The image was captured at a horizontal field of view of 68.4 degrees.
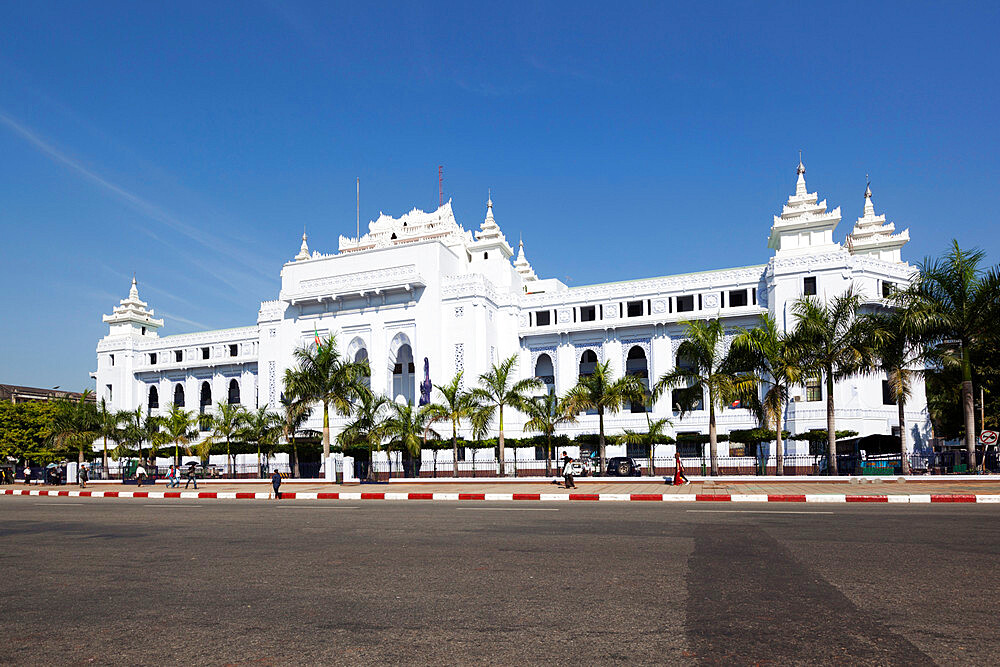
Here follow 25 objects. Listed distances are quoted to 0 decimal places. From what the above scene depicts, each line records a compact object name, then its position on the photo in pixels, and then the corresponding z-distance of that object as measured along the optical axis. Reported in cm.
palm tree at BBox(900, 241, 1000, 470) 2592
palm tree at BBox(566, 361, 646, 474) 3381
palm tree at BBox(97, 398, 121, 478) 4788
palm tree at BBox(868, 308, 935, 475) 2745
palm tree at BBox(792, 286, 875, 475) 2769
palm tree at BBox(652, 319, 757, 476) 2892
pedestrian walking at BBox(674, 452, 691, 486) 2486
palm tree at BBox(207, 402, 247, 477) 4365
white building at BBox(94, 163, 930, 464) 4141
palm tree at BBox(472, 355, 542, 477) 3681
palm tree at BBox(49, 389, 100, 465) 4712
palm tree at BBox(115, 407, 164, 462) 4906
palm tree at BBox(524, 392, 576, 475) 3578
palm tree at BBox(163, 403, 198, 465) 4541
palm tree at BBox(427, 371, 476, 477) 3753
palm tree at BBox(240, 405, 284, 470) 4042
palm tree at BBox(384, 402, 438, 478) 3581
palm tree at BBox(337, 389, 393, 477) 3609
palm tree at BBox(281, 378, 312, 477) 3744
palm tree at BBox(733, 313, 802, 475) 2823
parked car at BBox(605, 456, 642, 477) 3188
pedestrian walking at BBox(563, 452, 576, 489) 2386
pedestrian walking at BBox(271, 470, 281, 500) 2151
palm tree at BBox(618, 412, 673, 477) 3462
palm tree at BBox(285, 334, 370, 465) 3606
